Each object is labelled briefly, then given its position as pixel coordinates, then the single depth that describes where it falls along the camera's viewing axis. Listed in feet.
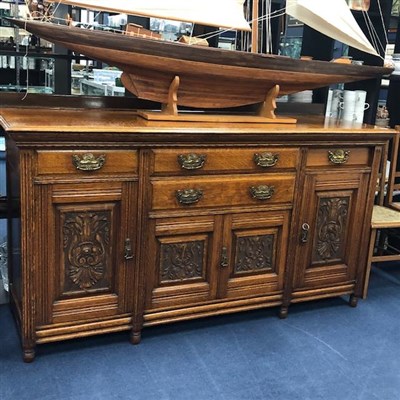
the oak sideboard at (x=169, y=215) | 6.26
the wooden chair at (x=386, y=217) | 9.02
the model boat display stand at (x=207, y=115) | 7.09
